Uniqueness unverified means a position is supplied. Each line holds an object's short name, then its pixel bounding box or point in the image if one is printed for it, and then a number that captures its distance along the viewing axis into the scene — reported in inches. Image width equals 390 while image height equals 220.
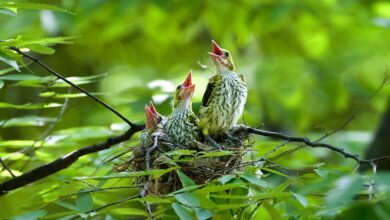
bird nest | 295.4
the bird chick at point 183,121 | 339.3
